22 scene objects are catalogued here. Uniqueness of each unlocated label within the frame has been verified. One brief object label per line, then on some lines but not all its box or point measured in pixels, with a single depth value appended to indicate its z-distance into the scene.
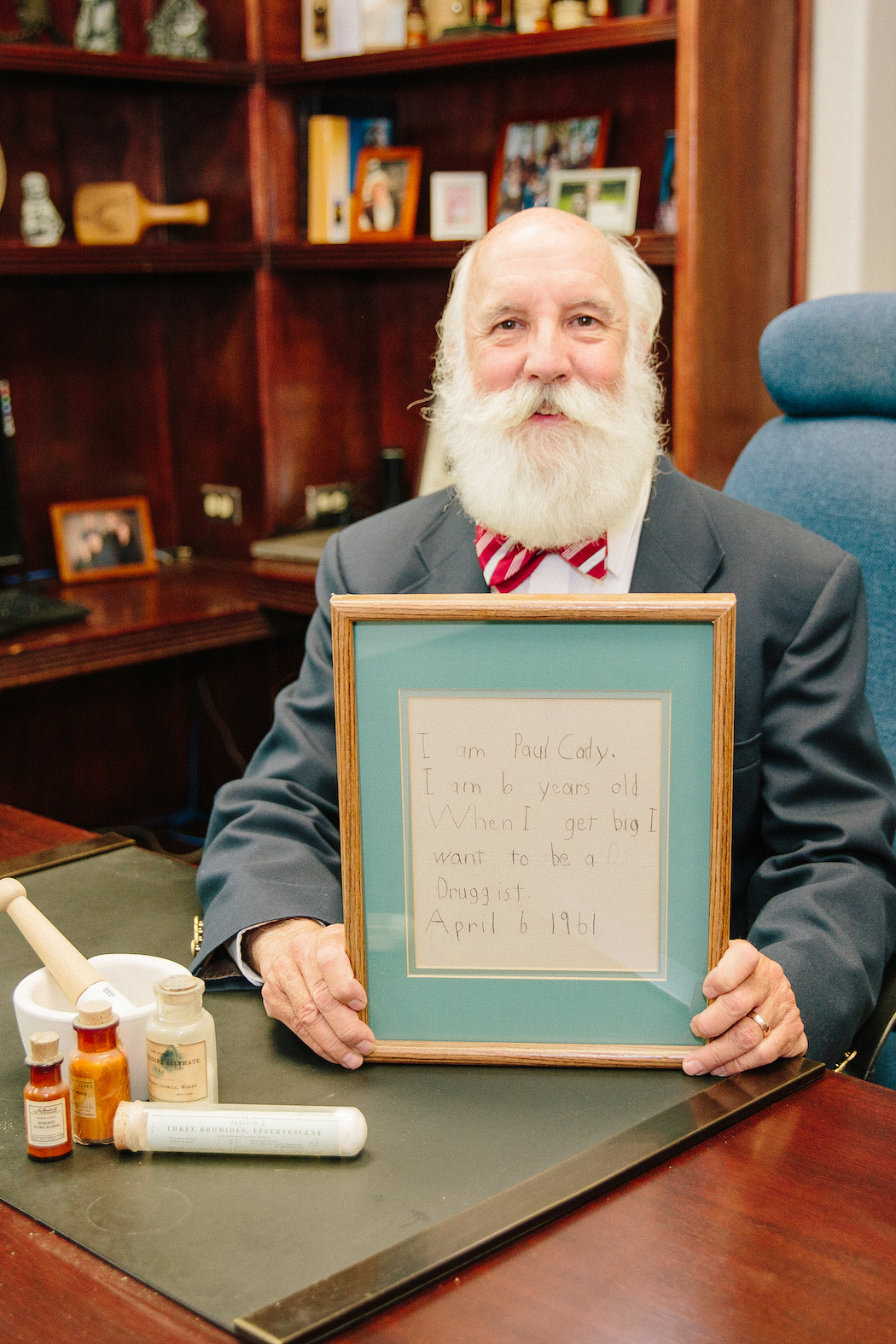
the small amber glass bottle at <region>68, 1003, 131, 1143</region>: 0.92
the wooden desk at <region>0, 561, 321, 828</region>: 2.84
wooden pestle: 1.00
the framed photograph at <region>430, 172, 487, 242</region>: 3.22
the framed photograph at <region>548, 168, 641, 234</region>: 2.94
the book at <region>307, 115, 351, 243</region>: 3.26
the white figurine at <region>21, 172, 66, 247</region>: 3.19
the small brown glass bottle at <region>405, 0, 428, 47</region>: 3.05
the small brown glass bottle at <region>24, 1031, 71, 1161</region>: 0.90
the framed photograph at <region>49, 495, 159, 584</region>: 3.35
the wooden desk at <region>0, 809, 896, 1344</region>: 0.74
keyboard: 2.79
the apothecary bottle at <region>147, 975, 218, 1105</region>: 0.92
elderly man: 1.21
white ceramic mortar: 0.96
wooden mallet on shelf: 3.27
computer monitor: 3.02
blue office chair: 1.60
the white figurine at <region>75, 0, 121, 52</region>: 3.20
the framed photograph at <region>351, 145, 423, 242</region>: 3.29
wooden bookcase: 2.72
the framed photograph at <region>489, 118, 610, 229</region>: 3.03
